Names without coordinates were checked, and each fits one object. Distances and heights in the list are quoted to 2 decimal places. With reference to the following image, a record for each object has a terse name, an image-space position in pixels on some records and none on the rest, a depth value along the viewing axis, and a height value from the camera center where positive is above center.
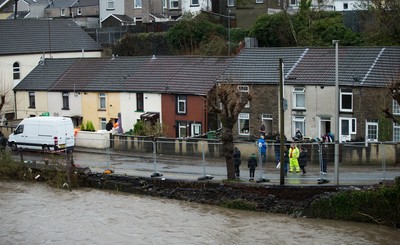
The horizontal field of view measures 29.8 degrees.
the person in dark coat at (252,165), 34.00 -3.24
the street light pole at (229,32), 54.41 +4.86
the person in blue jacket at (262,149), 36.59 -2.68
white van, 42.88 -2.09
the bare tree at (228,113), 34.52 -0.90
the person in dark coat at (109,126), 46.62 -1.84
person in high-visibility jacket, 34.75 -3.02
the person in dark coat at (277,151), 36.87 -2.88
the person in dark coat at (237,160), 34.75 -3.06
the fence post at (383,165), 32.38 -3.19
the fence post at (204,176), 35.33 -3.85
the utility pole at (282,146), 32.81 -2.38
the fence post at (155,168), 36.72 -3.60
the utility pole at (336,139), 32.25 -2.09
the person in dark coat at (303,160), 34.41 -3.09
